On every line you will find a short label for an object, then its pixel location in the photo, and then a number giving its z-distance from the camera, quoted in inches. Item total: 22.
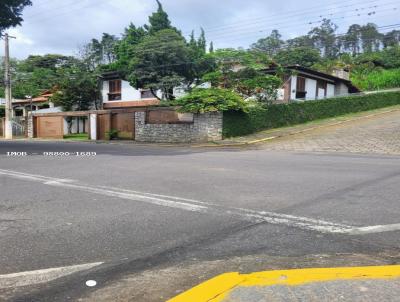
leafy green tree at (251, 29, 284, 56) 2691.9
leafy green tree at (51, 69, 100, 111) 1556.3
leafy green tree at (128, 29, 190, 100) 1232.8
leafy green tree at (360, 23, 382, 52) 3057.6
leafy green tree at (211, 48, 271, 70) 1065.5
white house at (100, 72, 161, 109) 1537.9
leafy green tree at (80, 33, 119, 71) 1742.1
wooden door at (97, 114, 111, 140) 1200.8
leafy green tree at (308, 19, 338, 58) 3149.1
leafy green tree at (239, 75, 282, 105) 1054.4
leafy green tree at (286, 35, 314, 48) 2192.9
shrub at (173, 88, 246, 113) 965.8
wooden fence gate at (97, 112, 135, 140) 1151.0
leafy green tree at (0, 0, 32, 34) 904.2
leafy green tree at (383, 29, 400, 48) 2999.8
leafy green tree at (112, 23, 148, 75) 1387.8
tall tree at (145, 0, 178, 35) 1433.3
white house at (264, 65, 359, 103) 1406.3
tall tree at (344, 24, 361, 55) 3371.1
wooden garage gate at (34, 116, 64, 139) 1402.6
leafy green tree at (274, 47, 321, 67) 2216.8
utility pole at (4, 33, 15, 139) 1345.4
